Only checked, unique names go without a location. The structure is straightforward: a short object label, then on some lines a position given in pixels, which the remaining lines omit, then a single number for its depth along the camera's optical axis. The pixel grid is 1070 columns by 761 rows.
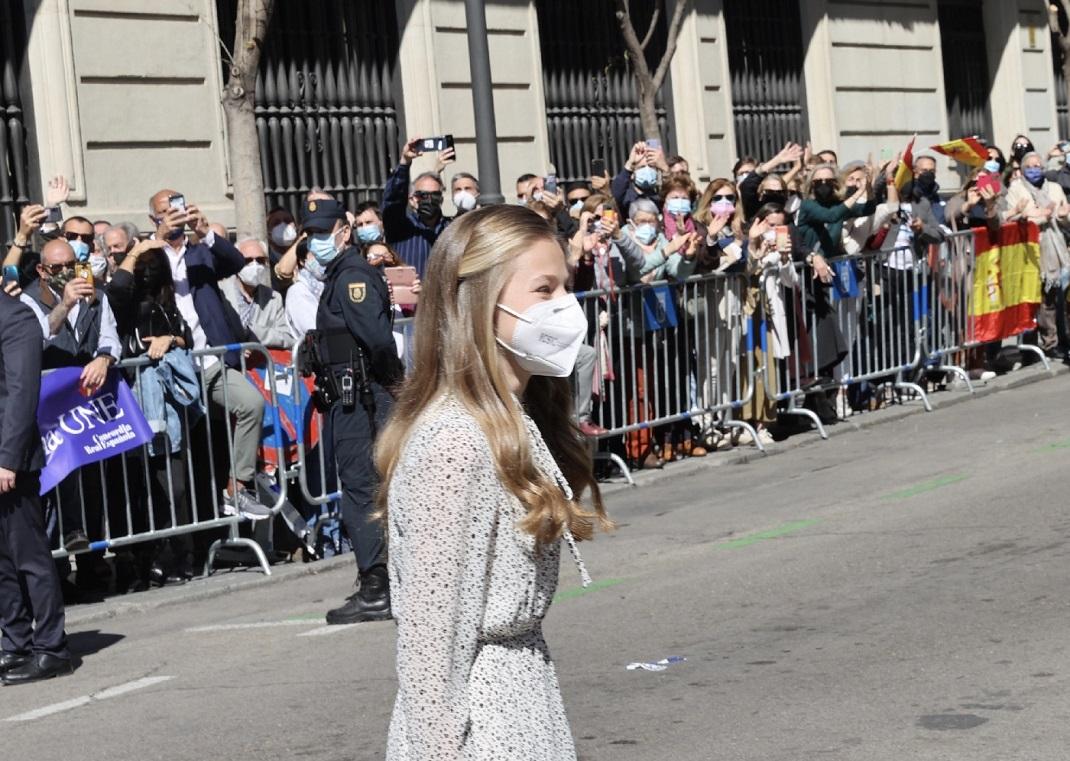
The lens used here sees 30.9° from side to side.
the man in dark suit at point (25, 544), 8.33
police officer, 9.00
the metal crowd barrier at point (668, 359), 13.04
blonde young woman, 2.95
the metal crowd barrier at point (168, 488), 10.28
